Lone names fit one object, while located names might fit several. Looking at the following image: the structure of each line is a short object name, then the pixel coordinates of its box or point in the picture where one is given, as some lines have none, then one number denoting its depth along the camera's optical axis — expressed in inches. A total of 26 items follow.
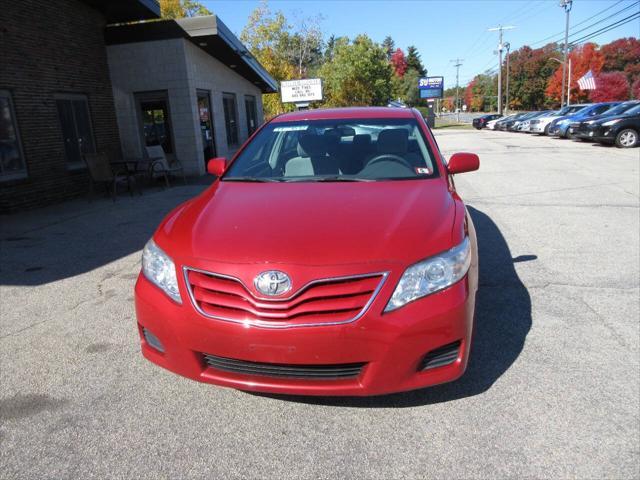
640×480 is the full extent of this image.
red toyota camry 87.1
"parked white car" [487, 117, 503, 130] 1605.8
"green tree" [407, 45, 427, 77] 4328.2
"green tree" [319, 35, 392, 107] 1689.2
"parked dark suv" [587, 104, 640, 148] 695.7
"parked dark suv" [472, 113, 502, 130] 1723.7
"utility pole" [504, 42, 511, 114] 2407.5
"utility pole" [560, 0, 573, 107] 1620.9
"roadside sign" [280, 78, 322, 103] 986.7
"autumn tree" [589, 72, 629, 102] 2650.1
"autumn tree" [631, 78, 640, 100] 2809.8
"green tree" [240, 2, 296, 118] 1418.6
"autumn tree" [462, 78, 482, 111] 5273.6
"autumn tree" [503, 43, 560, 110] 3518.7
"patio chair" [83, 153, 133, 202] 391.2
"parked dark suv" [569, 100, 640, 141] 764.3
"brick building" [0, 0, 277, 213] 371.6
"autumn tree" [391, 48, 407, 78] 4374.3
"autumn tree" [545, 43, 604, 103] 2891.2
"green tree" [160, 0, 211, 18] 1515.6
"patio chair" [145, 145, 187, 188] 452.0
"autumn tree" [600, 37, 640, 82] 3240.7
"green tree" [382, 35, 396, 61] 5213.1
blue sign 1964.8
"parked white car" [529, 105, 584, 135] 1097.3
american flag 1254.4
